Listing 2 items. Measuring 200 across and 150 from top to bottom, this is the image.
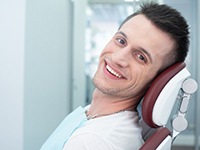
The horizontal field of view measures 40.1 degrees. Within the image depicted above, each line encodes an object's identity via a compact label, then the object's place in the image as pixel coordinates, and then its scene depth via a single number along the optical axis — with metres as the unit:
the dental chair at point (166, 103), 0.80
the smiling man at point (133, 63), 0.88
